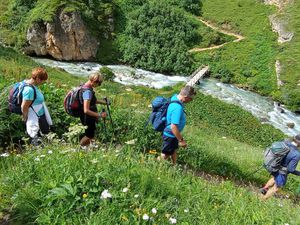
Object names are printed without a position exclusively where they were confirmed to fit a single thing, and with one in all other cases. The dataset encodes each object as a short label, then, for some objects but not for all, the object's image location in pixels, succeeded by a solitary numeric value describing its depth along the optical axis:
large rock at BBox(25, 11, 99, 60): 48.72
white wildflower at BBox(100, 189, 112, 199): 4.54
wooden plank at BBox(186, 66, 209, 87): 44.76
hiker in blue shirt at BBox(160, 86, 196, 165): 7.68
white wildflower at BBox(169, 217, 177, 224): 4.56
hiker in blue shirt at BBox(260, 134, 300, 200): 8.68
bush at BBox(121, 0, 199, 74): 50.39
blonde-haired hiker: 7.97
